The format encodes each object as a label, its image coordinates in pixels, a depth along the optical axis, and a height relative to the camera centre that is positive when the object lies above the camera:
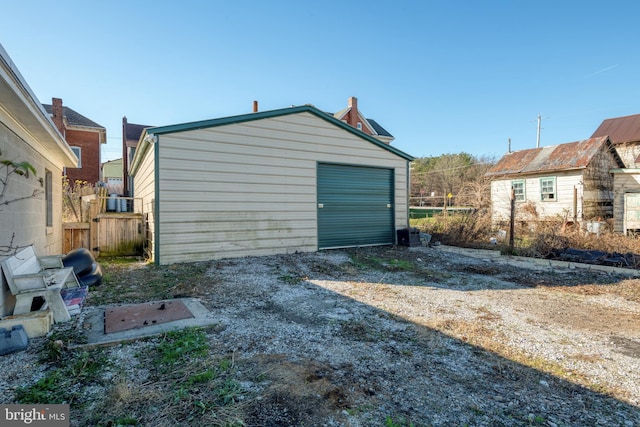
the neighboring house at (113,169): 27.86 +4.01
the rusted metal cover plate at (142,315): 3.08 -1.14
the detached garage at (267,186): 6.36 +0.62
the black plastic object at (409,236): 9.17 -0.81
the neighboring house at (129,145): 15.84 +4.18
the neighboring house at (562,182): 13.77 +1.30
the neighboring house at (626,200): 10.97 +0.31
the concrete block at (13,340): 2.52 -1.07
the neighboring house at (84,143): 18.89 +4.46
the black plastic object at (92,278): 4.71 -1.03
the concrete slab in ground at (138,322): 2.80 -1.15
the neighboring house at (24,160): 3.17 +0.79
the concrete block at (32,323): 2.77 -1.01
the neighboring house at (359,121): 22.38 +6.95
